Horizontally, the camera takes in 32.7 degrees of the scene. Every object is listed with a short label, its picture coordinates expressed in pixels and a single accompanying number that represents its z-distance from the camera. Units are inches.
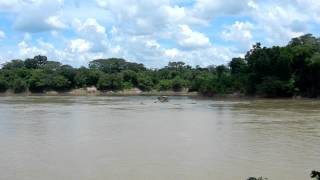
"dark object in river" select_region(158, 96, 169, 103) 2522.6
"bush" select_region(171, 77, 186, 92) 4370.1
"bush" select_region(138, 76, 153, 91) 4517.5
